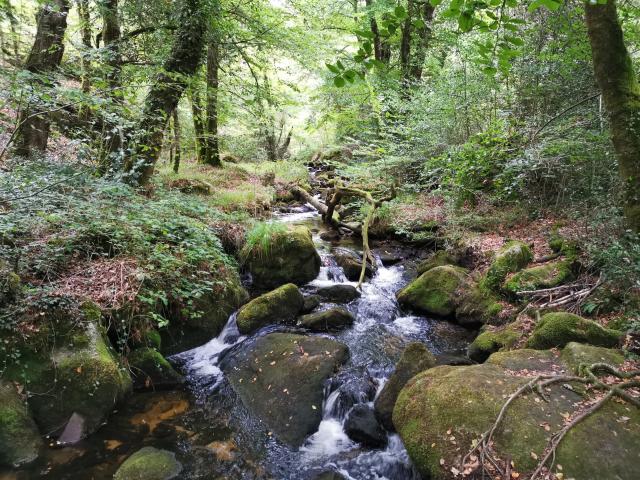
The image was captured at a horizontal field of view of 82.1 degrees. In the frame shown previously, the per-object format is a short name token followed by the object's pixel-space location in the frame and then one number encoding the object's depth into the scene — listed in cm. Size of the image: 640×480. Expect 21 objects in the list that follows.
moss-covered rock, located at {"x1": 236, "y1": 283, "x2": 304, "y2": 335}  615
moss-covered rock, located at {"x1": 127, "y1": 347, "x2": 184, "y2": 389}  473
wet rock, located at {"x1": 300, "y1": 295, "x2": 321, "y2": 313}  683
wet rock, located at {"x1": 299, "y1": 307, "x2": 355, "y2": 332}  631
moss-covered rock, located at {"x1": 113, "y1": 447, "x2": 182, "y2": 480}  345
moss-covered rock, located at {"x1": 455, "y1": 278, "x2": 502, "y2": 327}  612
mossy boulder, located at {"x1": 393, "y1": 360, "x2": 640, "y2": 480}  286
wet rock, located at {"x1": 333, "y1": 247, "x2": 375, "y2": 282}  834
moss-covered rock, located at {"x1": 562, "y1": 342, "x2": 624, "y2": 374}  368
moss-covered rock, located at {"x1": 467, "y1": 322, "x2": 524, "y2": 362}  503
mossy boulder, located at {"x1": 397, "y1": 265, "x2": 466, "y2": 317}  686
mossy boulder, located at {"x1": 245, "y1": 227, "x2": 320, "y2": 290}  752
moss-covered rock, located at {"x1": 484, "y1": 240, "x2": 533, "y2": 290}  645
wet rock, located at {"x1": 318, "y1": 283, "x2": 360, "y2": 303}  743
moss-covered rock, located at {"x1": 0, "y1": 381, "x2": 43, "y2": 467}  345
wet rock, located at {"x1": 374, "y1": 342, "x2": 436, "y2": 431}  422
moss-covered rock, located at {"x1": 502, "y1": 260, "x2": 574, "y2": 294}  570
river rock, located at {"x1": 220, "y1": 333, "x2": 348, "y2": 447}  440
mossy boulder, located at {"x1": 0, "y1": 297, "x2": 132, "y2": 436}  378
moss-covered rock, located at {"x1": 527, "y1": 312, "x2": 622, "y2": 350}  418
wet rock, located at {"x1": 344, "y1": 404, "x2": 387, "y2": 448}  411
